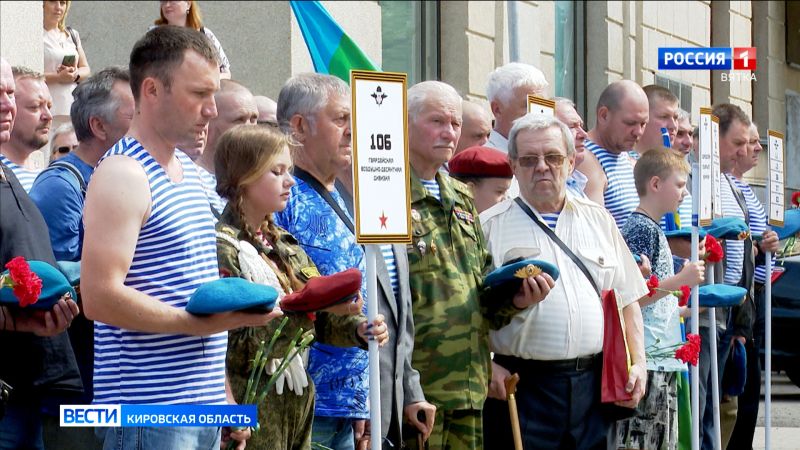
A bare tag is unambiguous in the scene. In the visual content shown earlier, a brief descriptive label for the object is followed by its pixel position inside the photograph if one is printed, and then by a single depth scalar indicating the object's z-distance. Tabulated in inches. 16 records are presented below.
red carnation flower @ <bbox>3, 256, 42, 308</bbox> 281.7
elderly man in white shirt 411.7
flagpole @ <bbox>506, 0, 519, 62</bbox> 774.9
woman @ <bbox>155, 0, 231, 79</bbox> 577.1
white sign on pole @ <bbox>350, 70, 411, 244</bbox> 324.7
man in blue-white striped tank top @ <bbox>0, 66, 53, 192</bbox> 385.1
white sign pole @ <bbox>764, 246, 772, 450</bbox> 621.8
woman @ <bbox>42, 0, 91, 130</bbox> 549.6
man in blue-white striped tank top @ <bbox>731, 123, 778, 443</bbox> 672.0
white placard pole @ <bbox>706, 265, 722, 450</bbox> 548.9
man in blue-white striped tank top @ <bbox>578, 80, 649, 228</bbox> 560.2
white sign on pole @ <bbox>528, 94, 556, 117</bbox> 479.1
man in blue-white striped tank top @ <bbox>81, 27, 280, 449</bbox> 264.4
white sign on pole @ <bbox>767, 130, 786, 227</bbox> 660.4
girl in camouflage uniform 307.8
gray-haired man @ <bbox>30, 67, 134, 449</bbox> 368.7
